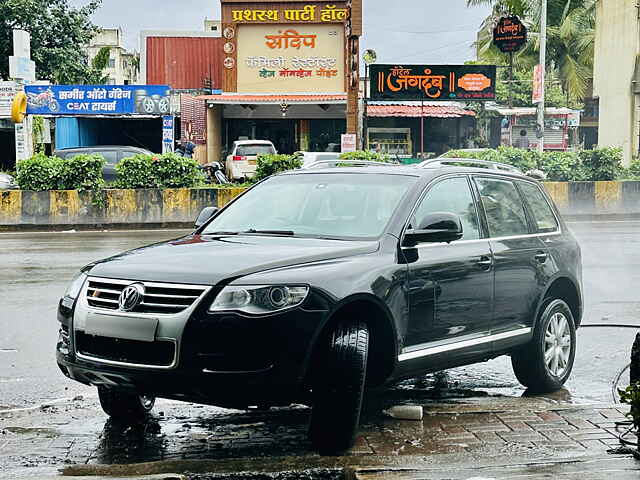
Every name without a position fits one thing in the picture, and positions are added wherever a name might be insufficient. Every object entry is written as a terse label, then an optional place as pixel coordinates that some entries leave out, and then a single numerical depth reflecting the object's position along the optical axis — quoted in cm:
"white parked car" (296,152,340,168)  2935
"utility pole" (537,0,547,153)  3401
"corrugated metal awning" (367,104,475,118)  4153
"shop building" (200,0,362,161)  4184
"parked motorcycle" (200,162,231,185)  2827
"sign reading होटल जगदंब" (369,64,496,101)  3719
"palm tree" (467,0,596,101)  5222
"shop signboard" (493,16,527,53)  4131
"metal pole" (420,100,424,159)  4033
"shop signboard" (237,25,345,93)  4209
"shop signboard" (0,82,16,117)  3538
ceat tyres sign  3647
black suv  516
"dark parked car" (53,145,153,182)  2867
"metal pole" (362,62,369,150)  3703
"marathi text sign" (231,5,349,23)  4175
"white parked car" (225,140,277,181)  3528
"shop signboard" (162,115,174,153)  3728
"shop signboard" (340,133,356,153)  2537
